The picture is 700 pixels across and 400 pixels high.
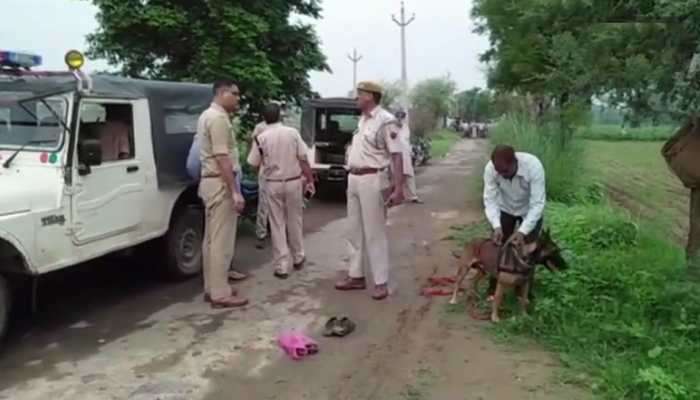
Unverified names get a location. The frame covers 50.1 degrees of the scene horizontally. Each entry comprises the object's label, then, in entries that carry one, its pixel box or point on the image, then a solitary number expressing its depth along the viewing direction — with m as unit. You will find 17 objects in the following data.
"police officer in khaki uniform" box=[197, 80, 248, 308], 6.37
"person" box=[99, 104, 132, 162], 6.50
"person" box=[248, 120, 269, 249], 7.95
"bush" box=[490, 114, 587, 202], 12.77
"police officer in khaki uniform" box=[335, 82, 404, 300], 6.66
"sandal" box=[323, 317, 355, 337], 5.80
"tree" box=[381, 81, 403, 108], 30.12
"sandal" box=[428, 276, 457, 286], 7.43
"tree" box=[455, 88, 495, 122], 70.69
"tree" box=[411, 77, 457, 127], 48.66
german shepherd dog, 5.86
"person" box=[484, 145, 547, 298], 5.88
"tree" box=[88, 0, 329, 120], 11.48
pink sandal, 5.33
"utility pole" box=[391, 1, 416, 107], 32.12
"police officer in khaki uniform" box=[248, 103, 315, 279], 7.68
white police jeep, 5.36
